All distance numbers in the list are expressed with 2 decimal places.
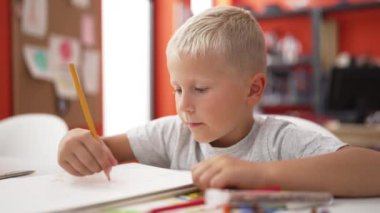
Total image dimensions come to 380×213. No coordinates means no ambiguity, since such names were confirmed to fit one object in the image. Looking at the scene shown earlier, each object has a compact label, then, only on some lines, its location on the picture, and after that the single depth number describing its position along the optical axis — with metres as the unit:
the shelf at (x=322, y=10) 4.01
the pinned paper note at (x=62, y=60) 2.62
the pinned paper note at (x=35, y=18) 2.44
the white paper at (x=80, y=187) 0.55
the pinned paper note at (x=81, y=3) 2.84
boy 0.62
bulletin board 2.40
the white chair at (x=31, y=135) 1.51
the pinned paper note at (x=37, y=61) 2.44
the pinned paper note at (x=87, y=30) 2.93
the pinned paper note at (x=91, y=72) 2.96
